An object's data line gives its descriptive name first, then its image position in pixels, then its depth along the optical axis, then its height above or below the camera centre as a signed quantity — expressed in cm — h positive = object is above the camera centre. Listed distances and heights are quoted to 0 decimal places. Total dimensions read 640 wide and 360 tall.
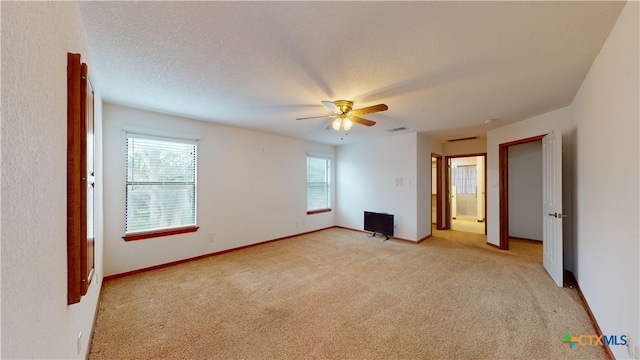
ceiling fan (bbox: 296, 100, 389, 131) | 268 +84
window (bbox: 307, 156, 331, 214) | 597 -11
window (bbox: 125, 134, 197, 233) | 335 -6
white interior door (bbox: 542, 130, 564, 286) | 290 -33
